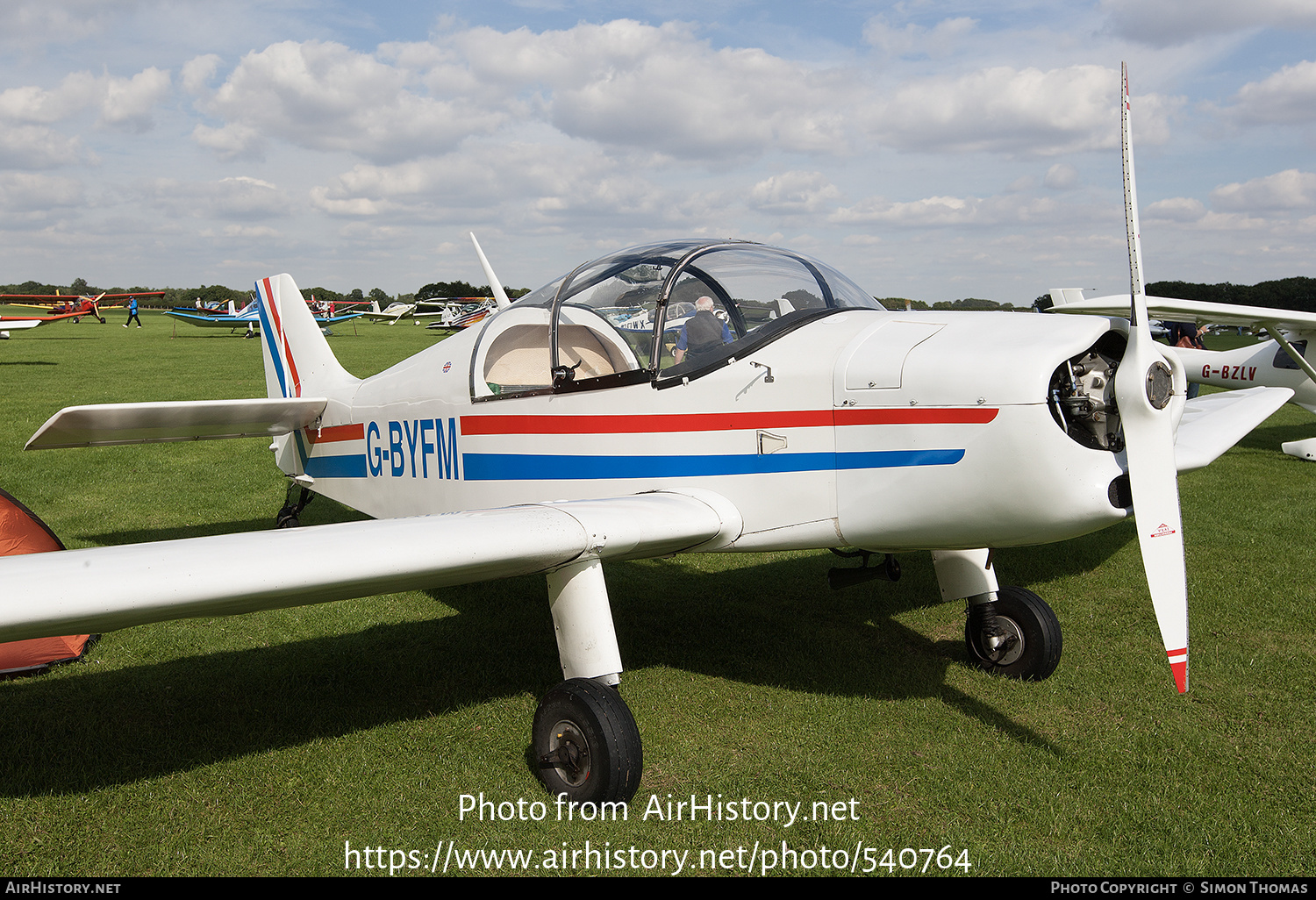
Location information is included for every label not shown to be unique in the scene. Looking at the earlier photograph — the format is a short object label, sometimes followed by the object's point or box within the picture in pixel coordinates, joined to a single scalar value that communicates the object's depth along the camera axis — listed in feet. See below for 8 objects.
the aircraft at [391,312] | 222.07
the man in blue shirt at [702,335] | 12.37
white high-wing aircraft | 32.53
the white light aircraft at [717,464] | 9.22
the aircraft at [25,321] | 90.02
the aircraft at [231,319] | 143.33
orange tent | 14.05
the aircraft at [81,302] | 106.32
